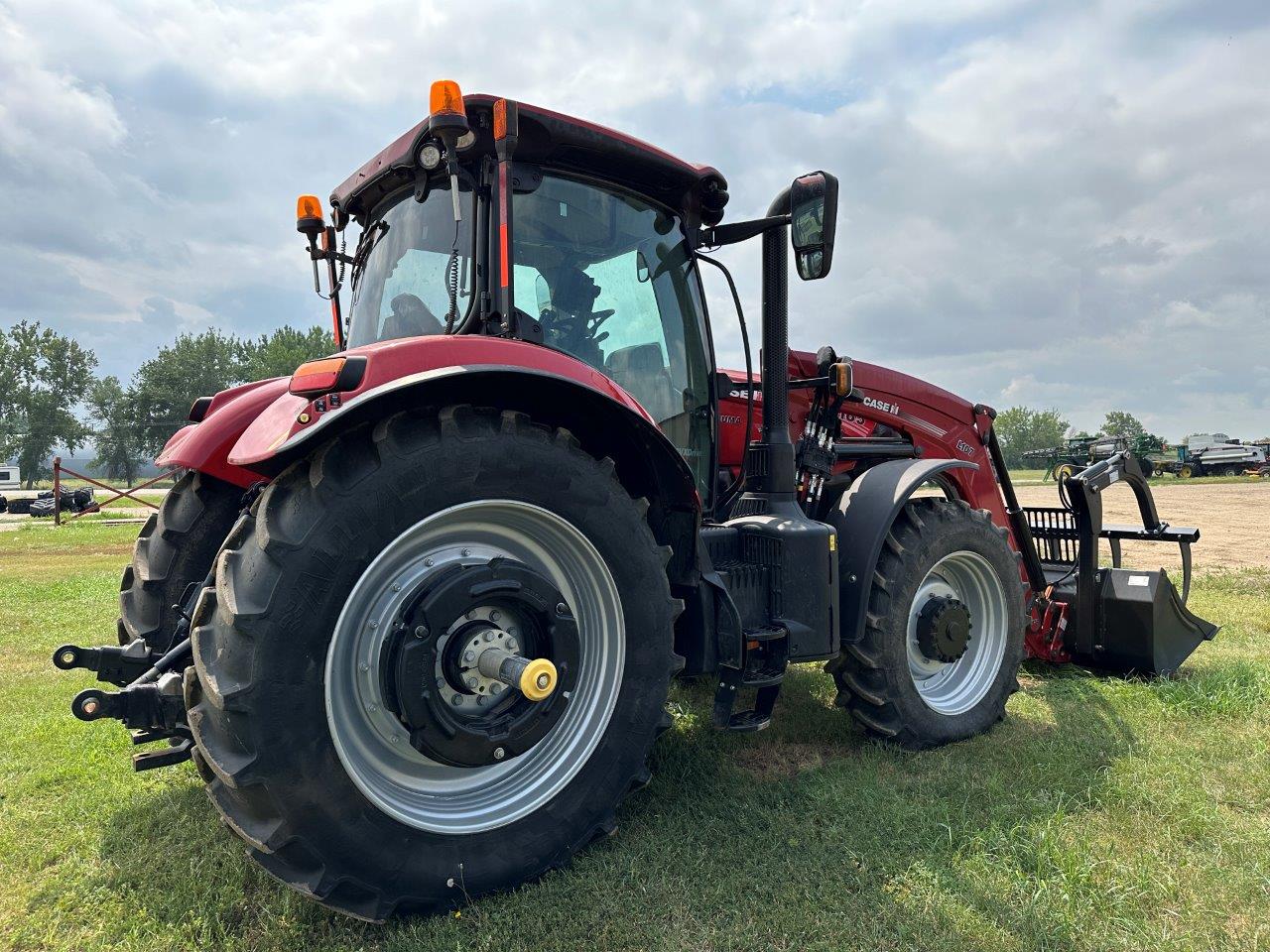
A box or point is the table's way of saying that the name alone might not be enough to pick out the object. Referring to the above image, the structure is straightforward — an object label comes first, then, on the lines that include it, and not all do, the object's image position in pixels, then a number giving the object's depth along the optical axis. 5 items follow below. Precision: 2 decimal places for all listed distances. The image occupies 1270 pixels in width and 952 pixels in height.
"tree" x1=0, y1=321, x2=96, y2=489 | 58.19
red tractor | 2.01
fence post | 16.61
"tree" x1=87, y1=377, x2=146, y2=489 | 63.56
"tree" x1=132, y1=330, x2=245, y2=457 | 62.59
